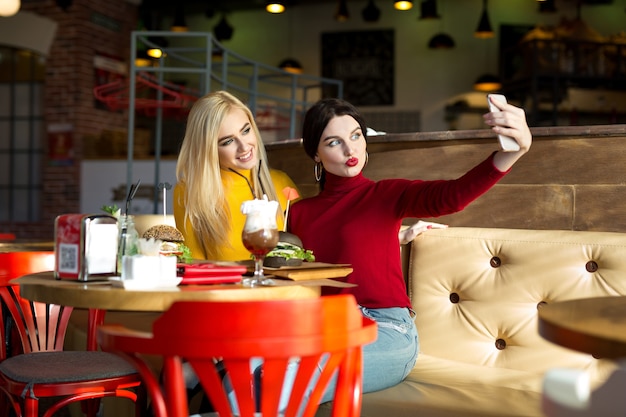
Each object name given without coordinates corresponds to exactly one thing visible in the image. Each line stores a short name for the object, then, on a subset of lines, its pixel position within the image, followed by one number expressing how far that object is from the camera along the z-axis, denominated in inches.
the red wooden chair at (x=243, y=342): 44.7
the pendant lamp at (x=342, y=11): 369.1
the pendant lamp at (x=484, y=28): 360.8
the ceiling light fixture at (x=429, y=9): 341.1
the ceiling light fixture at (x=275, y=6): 291.4
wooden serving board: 69.6
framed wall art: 437.4
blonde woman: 95.3
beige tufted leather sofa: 82.3
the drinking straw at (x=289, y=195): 88.9
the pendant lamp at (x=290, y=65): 417.4
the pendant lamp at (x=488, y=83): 396.5
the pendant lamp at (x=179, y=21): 383.2
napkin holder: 67.1
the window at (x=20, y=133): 366.9
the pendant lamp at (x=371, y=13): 377.4
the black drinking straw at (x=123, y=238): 70.1
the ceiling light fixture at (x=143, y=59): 372.1
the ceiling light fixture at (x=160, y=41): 432.6
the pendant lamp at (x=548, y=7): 352.2
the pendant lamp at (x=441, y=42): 388.2
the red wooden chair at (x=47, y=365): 71.5
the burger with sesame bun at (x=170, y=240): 76.3
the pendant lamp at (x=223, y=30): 402.6
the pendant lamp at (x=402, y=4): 316.8
